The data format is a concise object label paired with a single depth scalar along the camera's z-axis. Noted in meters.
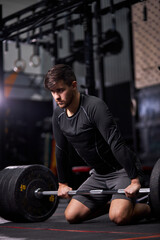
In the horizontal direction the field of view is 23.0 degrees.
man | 2.54
